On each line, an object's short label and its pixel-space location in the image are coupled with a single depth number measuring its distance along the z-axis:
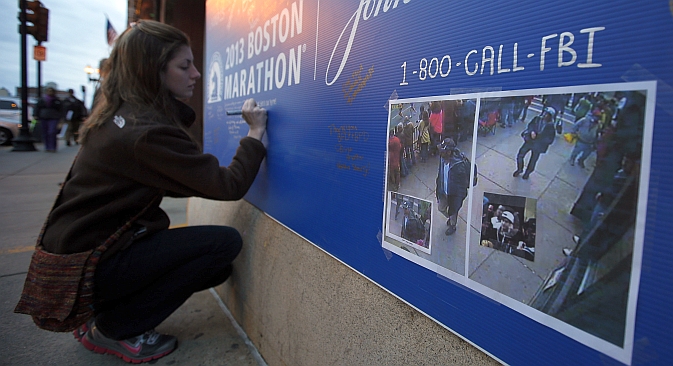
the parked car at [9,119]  13.73
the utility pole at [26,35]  10.53
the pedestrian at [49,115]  11.39
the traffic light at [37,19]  10.52
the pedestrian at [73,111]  12.98
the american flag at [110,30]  9.20
